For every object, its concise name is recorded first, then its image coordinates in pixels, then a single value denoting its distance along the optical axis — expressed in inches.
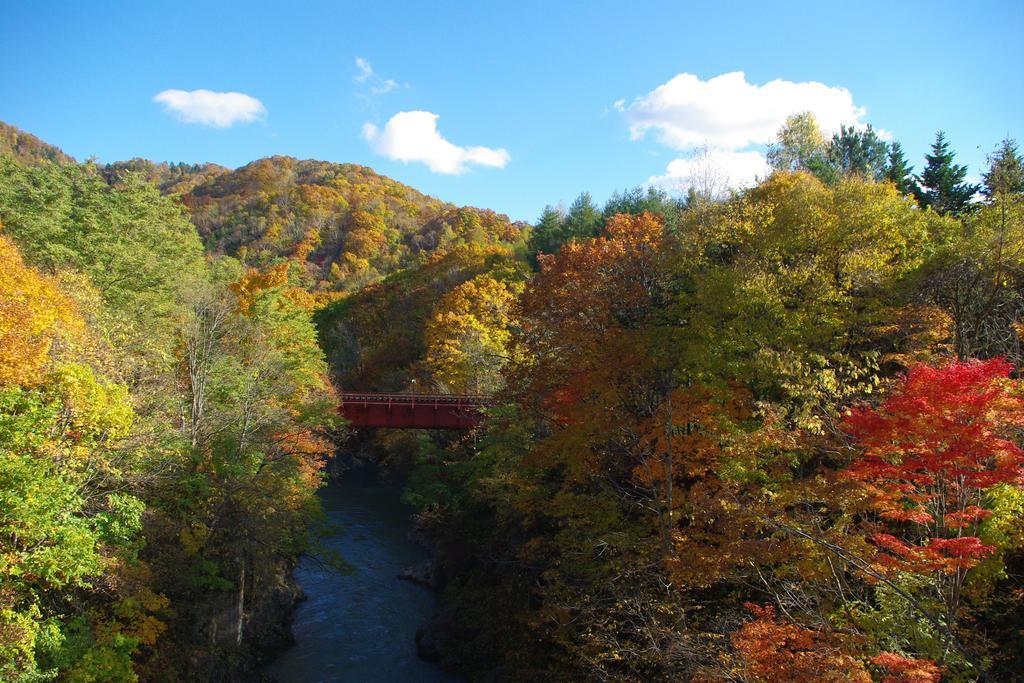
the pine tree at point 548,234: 1962.4
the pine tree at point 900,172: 1327.5
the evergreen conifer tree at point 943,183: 1242.0
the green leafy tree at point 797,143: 1785.2
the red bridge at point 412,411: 1137.4
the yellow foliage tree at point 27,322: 496.7
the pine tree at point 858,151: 1662.2
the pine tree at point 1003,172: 634.8
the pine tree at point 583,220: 1858.3
